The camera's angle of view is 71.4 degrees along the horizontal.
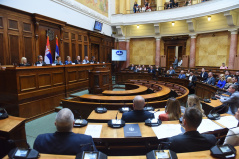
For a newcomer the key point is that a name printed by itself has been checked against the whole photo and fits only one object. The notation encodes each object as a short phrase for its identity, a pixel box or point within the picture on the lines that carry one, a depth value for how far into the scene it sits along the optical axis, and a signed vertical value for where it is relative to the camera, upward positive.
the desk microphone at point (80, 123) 2.37 -0.87
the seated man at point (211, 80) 7.34 -0.78
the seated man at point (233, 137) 1.79 -0.80
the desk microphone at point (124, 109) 3.20 -0.91
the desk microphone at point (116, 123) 2.32 -0.86
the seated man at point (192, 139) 1.67 -0.78
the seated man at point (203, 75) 8.85 -0.68
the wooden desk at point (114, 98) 4.39 -0.96
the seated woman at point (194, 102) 2.88 -0.69
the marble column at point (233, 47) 10.20 +0.95
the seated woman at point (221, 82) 6.56 -0.77
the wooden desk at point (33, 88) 4.36 -0.76
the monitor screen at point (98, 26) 11.11 +2.49
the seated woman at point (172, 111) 2.66 -0.79
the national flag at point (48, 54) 7.26 +0.37
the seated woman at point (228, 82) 5.84 -0.70
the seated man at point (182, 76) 9.00 -0.73
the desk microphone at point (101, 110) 3.19 -0.92
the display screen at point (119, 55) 13.45 +0.61
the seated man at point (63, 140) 1.61 -0.77
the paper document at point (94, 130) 2.13 -0.91
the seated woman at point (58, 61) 7.13 +0.06
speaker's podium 6.24 -0.66
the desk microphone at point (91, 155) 1.42 -0.79
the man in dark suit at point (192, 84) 8.34 -1.08
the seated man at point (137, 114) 2.56 -0.81
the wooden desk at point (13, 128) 2.28 -0.91
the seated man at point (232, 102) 3.59 -0.86
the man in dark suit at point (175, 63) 12.80 -0.04
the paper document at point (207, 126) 2.22 -0.88
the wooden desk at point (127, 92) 5.22 -0.95
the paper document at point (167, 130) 2.07 -0.89
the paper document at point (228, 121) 2.39 -0.89
